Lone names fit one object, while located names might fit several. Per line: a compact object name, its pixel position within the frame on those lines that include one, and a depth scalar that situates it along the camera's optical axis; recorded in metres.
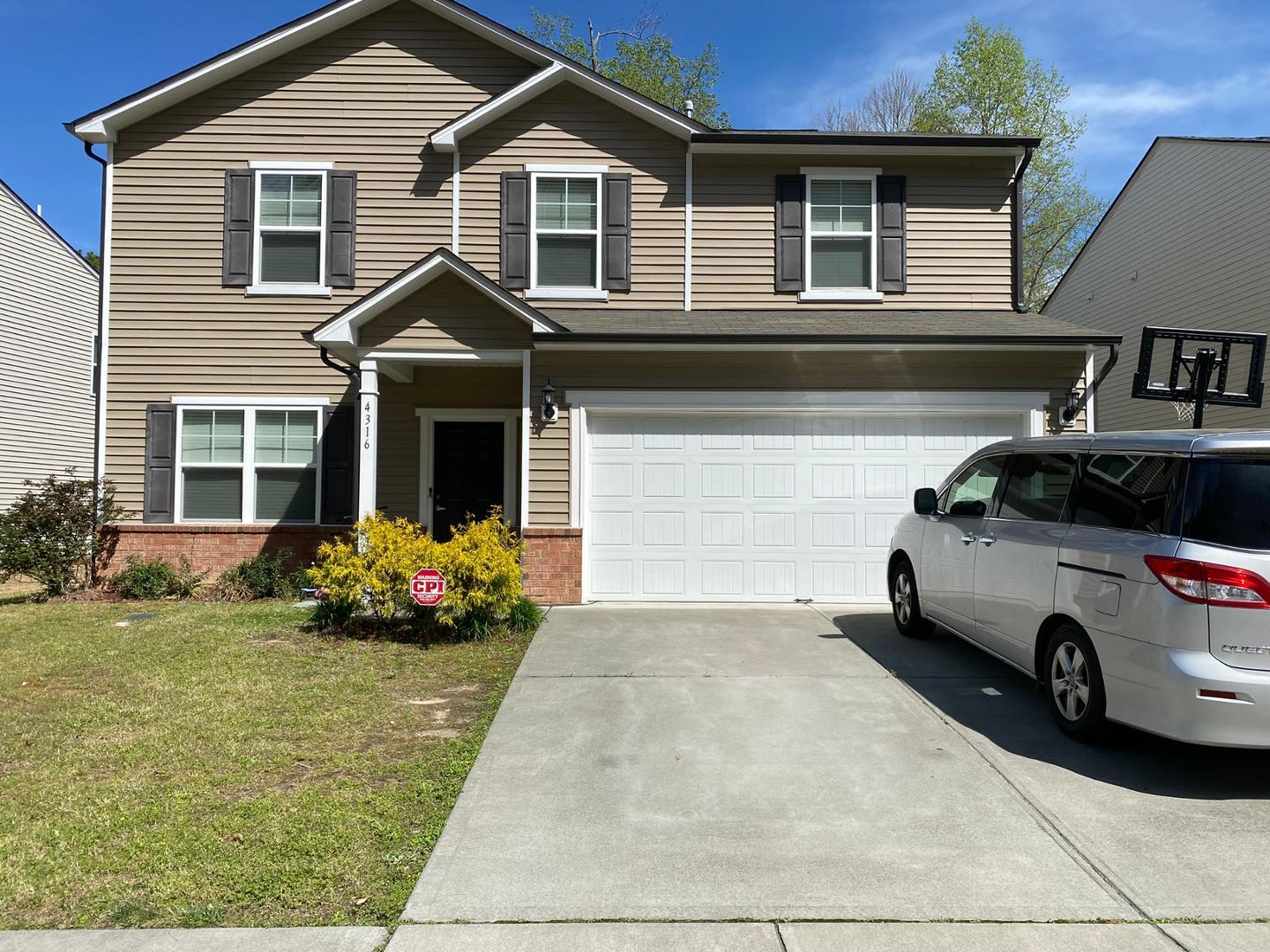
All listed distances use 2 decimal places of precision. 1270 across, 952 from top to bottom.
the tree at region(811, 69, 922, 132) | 25.50
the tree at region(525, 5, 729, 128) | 25.12
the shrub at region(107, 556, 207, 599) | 10.41
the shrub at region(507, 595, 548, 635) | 7.90
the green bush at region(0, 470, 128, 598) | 9.95
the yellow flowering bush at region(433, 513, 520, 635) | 7.47
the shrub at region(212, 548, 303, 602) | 10.40
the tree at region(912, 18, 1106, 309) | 23.14
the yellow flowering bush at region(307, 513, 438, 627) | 7.53
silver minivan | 3.84
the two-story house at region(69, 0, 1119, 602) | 10.96
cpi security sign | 7.29
